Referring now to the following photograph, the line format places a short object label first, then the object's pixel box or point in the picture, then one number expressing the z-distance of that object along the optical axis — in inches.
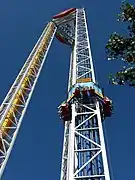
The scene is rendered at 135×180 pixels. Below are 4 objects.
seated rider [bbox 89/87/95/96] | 1159.6
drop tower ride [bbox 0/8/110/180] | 964.0
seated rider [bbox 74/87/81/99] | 1159.0
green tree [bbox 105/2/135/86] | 407.5
